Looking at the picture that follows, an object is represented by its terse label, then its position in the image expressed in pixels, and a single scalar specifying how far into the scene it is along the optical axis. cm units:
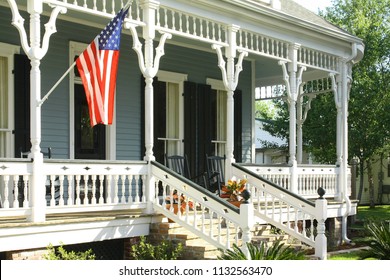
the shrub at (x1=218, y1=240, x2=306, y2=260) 876
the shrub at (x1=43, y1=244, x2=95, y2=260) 882
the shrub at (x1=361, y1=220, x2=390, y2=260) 1047
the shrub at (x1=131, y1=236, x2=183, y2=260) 976
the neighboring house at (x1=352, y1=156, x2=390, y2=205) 3269
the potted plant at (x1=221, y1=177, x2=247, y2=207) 1179
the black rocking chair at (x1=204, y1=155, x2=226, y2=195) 1322
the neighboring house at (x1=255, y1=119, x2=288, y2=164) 2962
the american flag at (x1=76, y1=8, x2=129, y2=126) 898
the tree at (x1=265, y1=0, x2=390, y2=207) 2348
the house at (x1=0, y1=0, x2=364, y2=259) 928
